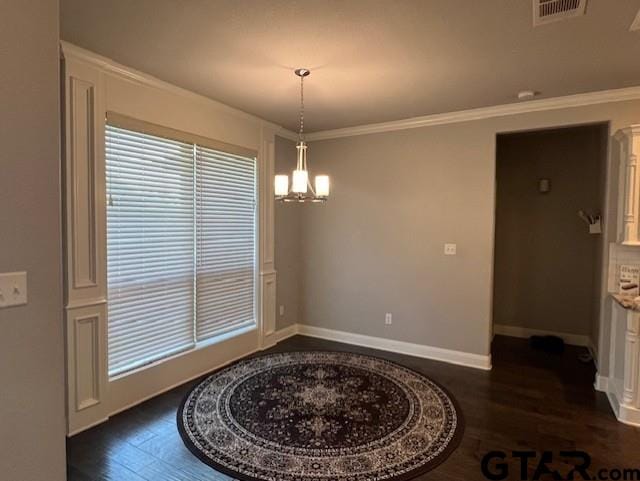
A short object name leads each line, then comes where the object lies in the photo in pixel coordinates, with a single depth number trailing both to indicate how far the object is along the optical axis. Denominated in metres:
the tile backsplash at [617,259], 3.25
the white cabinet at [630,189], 3.01
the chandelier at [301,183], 2.79
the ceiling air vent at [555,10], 1.96
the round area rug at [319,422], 2.30
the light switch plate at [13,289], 1.40
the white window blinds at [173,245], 2.95
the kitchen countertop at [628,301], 2.82
